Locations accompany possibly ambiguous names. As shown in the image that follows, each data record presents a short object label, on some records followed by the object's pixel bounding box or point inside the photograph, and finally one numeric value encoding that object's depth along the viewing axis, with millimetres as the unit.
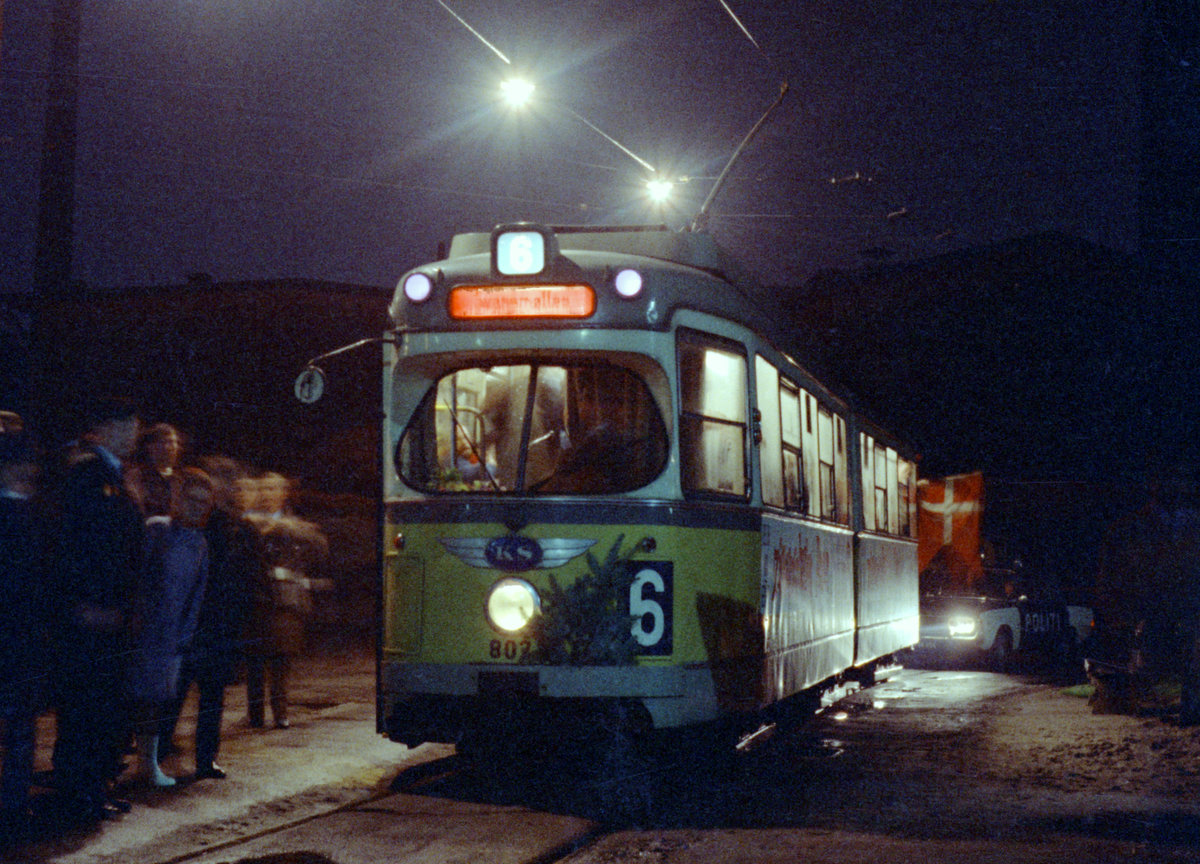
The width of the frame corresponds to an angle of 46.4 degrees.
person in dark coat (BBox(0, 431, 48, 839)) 5844
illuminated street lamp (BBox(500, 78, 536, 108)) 14586
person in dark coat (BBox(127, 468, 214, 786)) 7262
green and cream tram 7289
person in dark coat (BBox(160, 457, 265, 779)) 7496
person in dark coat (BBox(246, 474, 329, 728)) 8805
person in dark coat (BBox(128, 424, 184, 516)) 7766
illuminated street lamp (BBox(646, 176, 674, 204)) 17422
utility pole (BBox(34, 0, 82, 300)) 16016
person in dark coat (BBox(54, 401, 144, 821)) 6164
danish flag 22688
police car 19000
